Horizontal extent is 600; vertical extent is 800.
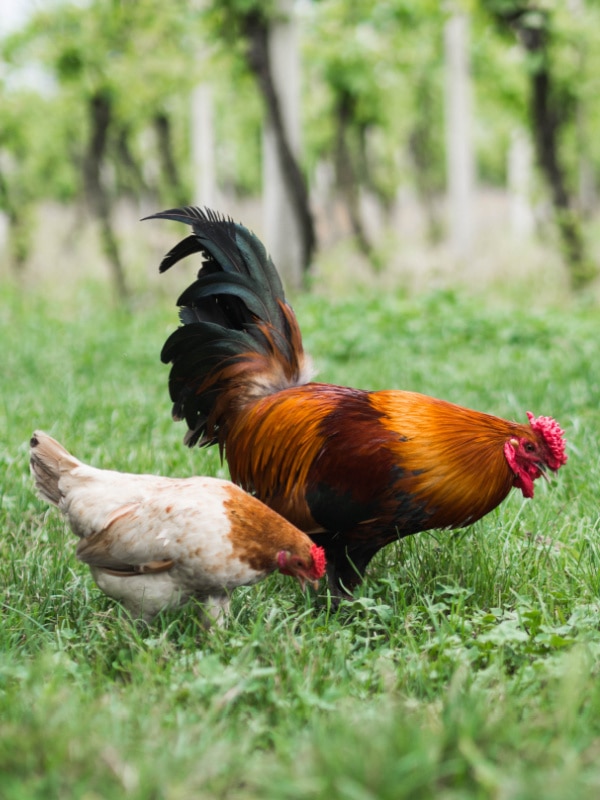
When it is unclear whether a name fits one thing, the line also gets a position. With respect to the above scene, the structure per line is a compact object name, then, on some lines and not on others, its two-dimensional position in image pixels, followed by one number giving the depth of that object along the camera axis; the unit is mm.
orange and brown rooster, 2971
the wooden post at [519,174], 20733
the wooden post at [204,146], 17094
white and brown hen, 2645
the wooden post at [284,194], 11031
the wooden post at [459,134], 14289
